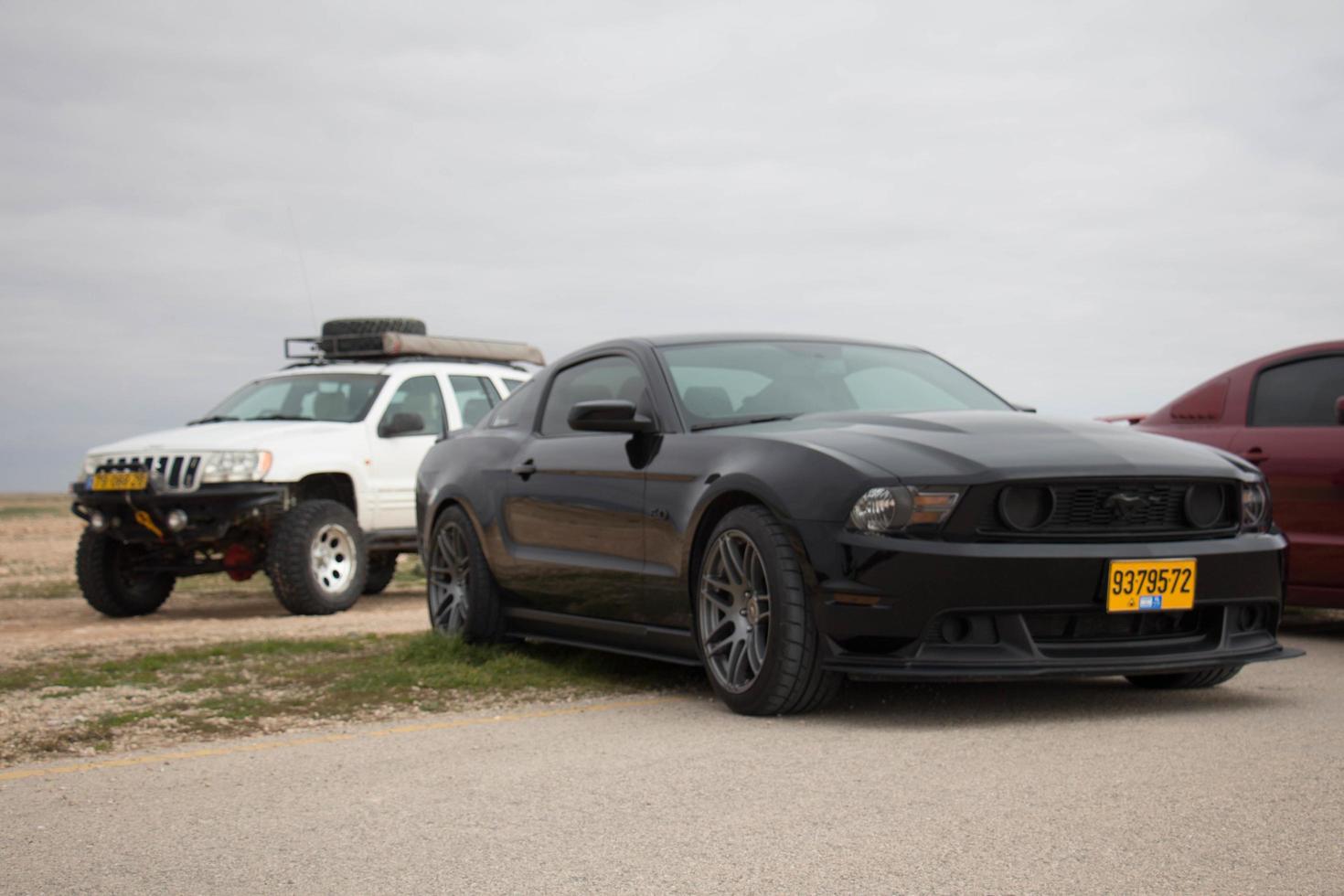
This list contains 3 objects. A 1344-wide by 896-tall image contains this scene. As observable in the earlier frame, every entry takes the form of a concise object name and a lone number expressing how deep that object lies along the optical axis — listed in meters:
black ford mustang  5.90
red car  8.91
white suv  12.64
